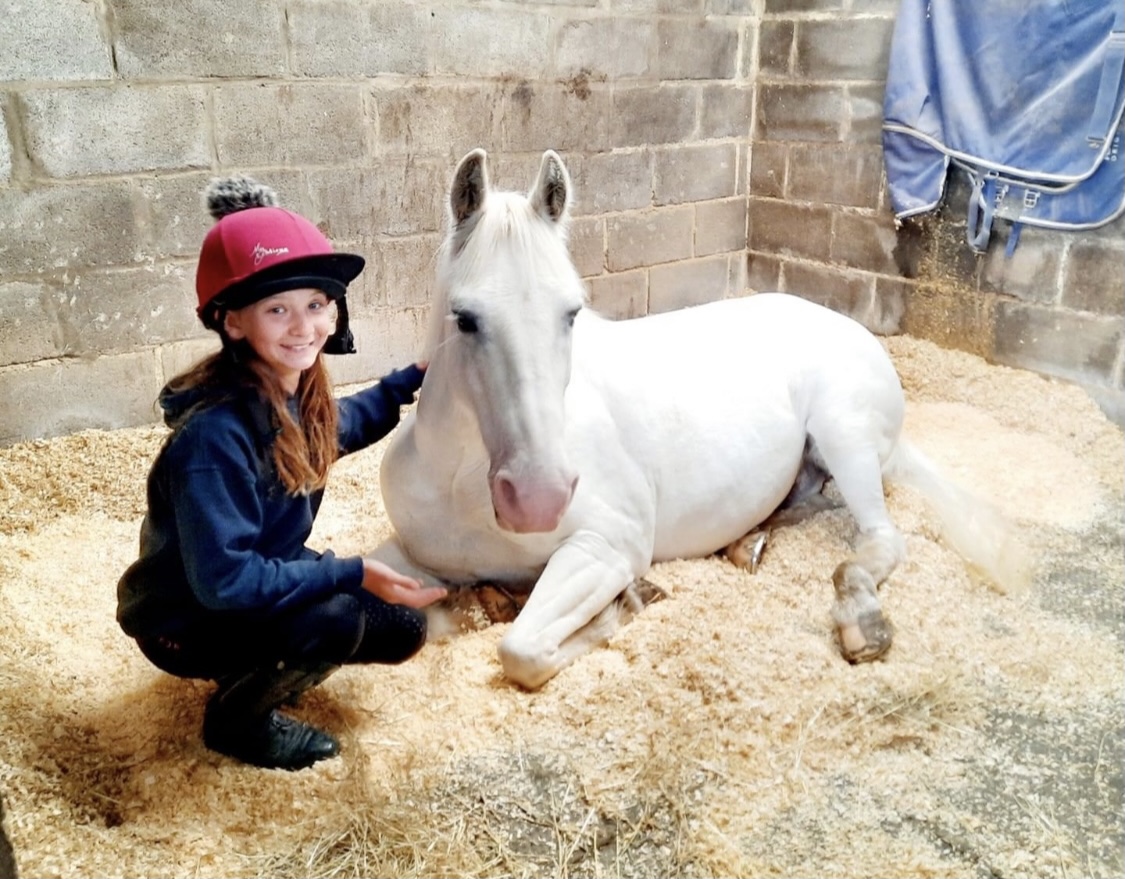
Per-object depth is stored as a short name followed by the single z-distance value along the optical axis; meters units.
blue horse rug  3.37
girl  1.44
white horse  1.66
